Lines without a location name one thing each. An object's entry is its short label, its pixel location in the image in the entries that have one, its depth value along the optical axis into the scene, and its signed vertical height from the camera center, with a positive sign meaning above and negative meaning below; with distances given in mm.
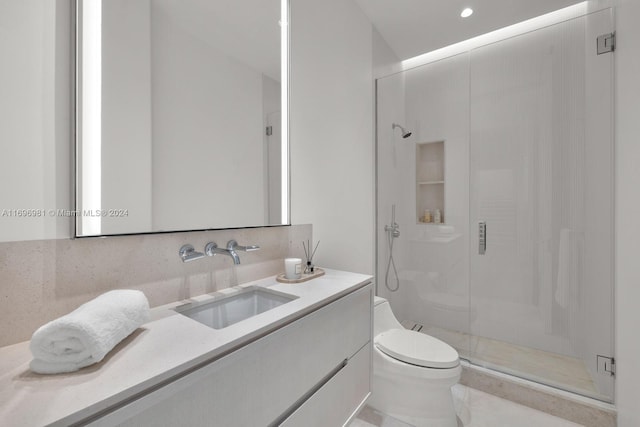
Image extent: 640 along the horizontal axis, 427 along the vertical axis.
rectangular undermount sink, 1005 -386
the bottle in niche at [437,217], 2207 -42
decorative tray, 1262 -318
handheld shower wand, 2285 -232
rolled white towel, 539 -270
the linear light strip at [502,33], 2027 +1508
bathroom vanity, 492 -367
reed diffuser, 1598 -234
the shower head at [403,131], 2350 +710
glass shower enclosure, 1674 +71
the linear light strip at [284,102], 1479 +612
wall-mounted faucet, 1092 -157
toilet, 1405 -906
